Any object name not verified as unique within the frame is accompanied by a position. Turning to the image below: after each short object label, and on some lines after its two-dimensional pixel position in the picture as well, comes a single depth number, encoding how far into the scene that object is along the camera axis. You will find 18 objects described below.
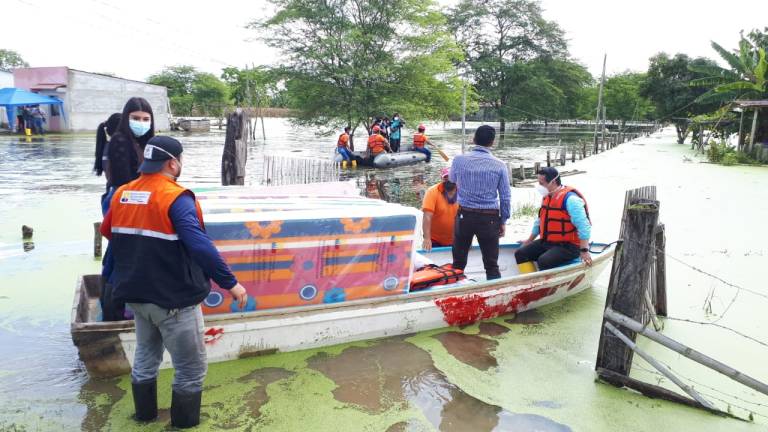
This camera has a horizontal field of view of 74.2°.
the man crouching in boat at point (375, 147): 20.41
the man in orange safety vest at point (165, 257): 2.80
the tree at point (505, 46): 51.34
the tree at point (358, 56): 28.14
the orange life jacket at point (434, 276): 5.05
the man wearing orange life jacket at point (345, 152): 20.36
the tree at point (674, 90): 33.82
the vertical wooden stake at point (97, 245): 7.21
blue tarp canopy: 29.56
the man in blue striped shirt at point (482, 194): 4.86
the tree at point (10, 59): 77.62
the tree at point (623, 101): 62.44
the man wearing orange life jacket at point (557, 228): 5.12
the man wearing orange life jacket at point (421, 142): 21.92
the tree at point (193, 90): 61.75
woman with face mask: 3.86
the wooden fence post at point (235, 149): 8.25
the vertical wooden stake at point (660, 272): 5.02
